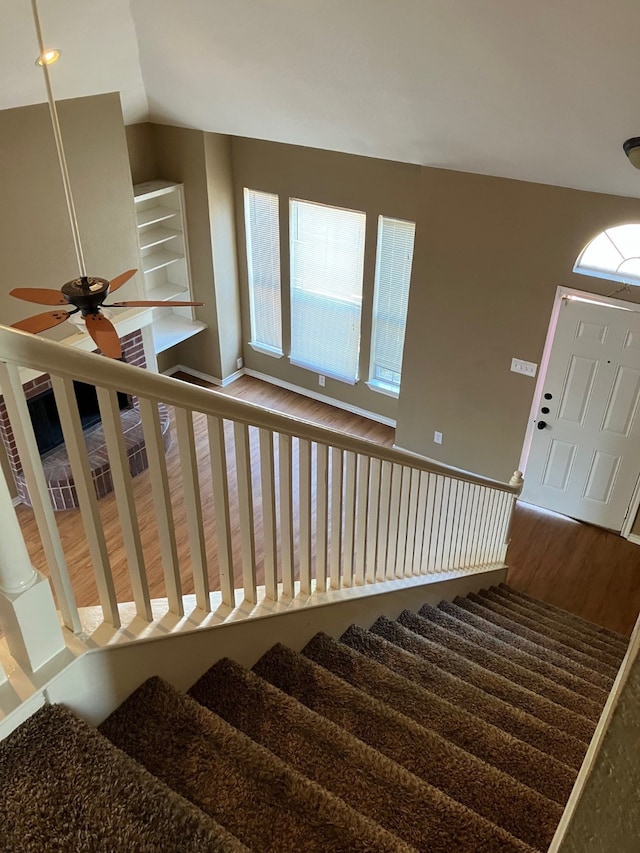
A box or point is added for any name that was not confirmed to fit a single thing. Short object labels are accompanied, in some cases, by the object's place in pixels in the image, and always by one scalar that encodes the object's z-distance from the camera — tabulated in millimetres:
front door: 4883
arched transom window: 4613
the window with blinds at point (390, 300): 5898
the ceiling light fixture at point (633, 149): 3453
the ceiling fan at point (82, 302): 3061
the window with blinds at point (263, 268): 6605
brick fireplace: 5047
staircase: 1172
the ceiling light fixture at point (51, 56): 3877
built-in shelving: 6504
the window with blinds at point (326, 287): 6270
